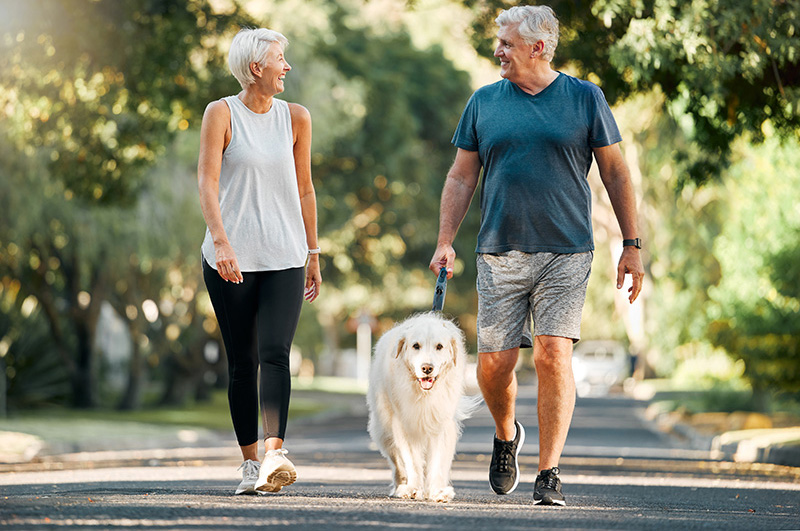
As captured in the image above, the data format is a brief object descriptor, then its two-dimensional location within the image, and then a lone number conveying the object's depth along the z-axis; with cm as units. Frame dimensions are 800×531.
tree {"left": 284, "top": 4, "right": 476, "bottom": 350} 3447
